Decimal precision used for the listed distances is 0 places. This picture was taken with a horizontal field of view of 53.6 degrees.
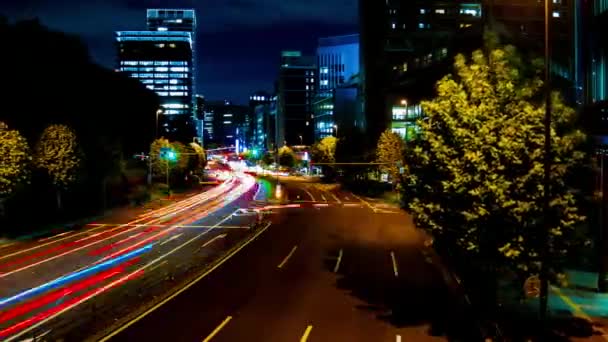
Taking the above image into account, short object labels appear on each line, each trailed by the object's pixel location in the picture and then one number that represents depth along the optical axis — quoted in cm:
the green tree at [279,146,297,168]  16238
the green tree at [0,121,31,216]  3747
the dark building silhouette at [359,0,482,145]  12481
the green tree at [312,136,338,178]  10332
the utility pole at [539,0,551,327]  1476
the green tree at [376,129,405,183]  7125
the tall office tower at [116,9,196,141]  15252
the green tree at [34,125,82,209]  4794
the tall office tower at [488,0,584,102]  11256
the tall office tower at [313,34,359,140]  17975
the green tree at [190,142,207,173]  10238
